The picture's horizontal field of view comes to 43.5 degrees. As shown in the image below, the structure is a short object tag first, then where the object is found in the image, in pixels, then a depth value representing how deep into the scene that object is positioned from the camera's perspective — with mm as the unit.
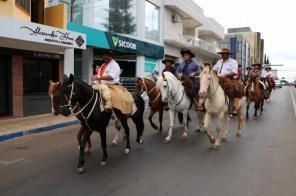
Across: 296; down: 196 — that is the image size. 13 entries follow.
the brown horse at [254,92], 15742
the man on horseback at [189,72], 10352
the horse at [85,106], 6609
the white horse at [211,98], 8828
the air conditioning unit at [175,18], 34219
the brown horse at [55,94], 6770
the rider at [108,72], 8227
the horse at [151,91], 10295
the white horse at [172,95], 9492
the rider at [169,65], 11602
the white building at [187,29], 32938
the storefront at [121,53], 20562
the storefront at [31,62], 12867
